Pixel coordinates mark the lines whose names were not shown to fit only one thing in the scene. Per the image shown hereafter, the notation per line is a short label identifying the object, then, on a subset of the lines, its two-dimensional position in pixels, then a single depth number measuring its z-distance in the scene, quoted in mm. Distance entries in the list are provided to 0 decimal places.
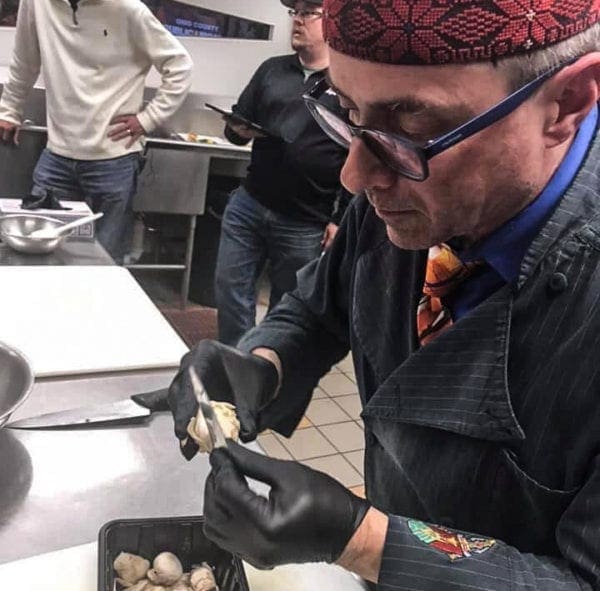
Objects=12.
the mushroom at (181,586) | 880
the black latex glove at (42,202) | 2018
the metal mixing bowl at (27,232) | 1798
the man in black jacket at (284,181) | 2525
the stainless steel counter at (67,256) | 1791
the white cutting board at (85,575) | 848
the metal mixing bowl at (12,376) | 1103
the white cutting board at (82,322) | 1342
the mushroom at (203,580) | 880
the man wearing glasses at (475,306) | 708
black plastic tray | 855
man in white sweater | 2779
